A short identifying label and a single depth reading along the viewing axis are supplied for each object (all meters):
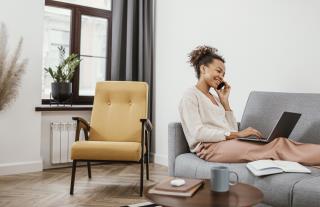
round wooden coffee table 1.33
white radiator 3.82
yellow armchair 3.30
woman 2.08
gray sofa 1.74
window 4.09
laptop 2.15
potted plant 3.79
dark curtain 4.24
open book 1.87
